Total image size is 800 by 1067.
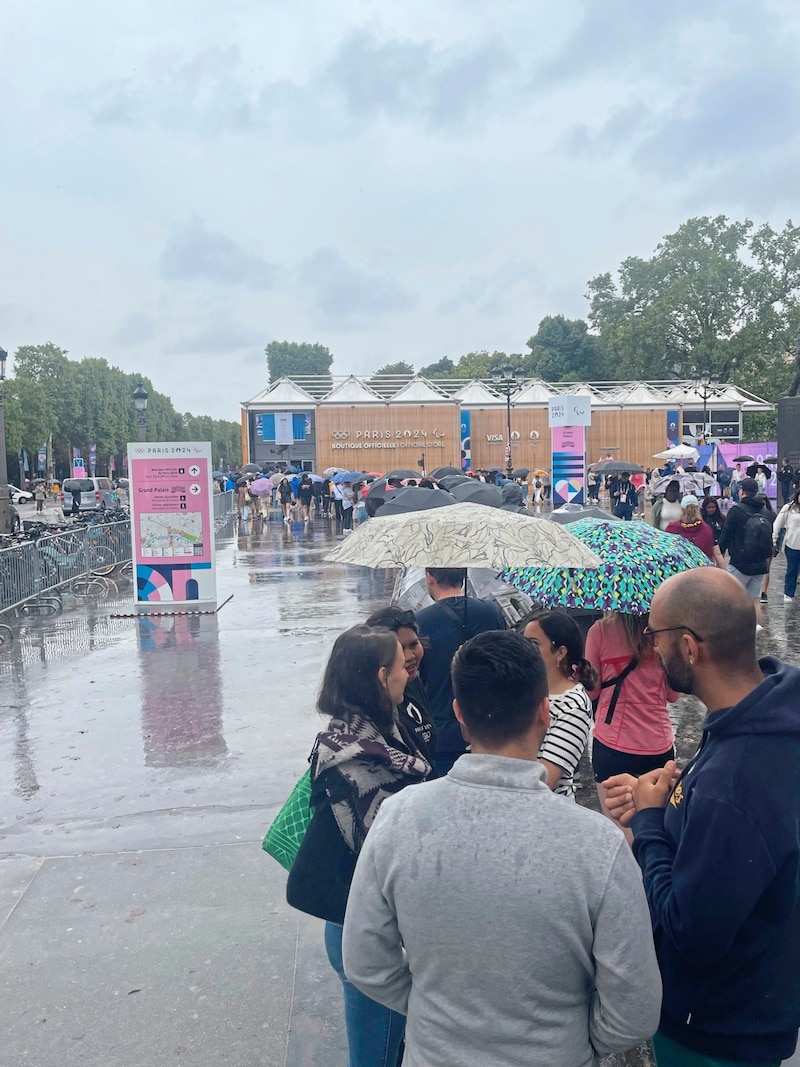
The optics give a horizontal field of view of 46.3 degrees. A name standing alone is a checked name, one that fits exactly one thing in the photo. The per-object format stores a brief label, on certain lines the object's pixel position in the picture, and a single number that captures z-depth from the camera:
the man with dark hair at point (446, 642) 4.15
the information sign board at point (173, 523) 13.46
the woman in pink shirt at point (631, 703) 4.36
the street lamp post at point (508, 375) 35.22
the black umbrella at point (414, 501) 10.11
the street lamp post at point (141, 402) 21.19
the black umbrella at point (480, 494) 11.20
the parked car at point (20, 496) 58.98
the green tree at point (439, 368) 112.56
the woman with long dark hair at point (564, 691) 3.32
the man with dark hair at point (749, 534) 11.05
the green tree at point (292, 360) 137.75
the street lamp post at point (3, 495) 16.96
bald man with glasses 1.95
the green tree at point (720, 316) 61.75
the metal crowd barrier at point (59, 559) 13.64
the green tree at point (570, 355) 79.00
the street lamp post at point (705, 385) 38.97
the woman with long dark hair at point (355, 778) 2.61
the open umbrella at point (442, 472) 23.13
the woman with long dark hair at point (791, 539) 12.94
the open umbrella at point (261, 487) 31.28
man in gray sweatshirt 1.86
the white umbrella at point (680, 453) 34.75
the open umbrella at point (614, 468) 31.23
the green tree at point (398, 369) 116.50
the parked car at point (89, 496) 41.88
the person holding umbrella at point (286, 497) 30.92
